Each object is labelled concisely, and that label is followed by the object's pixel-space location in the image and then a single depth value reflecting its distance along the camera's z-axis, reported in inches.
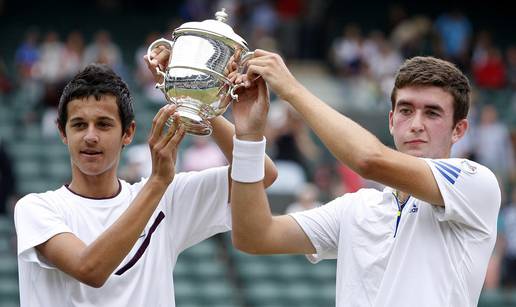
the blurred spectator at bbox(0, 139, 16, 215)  417.1
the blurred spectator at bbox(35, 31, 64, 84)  540.7
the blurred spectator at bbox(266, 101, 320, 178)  453.7
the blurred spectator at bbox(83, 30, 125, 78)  561.6
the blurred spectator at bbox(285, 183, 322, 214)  401.7
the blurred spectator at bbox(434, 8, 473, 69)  681.6
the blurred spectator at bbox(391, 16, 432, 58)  669.9
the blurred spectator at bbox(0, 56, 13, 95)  554.6
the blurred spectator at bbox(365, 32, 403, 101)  621.3
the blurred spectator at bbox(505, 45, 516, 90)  683.4
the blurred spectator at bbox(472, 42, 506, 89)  676.7
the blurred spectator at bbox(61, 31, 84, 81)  557.3
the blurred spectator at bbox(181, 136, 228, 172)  423.5
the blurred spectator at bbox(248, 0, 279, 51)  631.8
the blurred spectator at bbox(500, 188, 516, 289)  438.6
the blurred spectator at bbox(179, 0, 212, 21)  669.3
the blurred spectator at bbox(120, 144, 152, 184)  319.4
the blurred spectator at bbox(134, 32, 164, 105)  538.3
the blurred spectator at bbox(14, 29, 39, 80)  575.8
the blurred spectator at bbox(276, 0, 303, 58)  684.1
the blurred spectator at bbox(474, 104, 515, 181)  538.0
